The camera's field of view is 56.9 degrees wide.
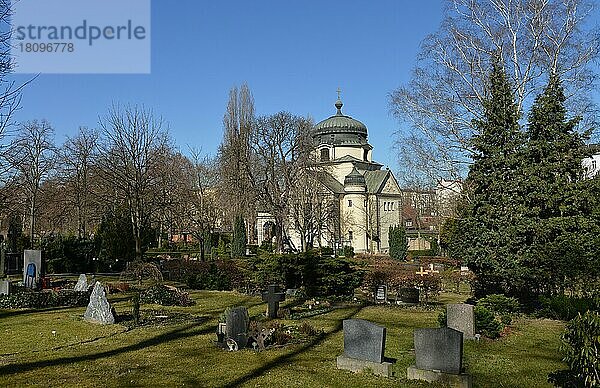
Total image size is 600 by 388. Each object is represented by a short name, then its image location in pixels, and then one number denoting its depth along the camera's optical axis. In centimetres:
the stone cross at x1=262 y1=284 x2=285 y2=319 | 1489
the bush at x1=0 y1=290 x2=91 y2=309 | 1711
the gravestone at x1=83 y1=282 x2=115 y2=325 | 1391
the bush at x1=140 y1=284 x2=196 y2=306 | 1772
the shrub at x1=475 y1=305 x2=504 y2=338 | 1214
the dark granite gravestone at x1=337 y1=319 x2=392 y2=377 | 911
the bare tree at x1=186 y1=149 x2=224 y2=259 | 4631
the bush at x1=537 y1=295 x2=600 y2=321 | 1449
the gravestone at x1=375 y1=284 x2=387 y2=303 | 1961
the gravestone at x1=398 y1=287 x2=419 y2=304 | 1866
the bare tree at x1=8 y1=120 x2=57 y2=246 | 3605
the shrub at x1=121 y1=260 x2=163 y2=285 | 2516
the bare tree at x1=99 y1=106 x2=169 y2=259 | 3095
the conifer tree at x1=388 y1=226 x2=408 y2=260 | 4481
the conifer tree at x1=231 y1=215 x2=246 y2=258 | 4200
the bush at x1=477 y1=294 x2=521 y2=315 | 1560
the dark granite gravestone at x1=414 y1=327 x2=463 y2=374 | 836
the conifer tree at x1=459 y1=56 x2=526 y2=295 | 1653
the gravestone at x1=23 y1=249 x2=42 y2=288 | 2038
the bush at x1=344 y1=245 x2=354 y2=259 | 4351
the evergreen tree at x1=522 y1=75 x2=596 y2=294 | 1570
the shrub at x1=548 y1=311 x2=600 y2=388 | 627
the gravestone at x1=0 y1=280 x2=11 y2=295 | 1845
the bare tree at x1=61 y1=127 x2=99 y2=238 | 3894
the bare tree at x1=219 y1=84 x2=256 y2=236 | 4119
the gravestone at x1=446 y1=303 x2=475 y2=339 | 1181
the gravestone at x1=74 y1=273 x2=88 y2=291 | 1897
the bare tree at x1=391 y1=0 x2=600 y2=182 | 2002
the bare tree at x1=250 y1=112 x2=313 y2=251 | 4091
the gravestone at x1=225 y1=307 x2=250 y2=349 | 1109
